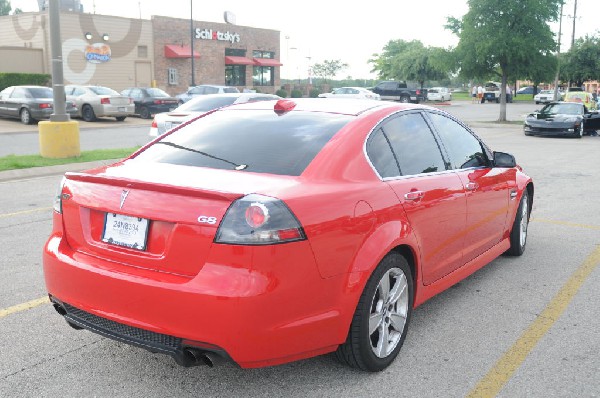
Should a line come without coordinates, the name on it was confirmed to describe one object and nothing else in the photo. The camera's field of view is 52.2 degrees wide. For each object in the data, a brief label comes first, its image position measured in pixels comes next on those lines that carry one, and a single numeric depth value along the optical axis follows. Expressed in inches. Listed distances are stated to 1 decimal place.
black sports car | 862.5
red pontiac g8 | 114.7
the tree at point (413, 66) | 2591.0
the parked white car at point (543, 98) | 2419.7
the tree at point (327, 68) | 3956.7
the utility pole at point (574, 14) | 1880.3
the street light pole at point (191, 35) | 1664.6
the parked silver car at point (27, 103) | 921.5
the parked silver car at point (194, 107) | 506.9
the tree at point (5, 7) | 3988.7
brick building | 1485.0
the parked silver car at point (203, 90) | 1204.5
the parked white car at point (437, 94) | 2298.2
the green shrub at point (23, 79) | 1318.9
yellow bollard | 490.9
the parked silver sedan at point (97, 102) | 1011.3
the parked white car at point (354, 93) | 1589.3
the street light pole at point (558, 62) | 1135.0
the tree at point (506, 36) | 1117.7
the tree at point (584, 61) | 2188.7
